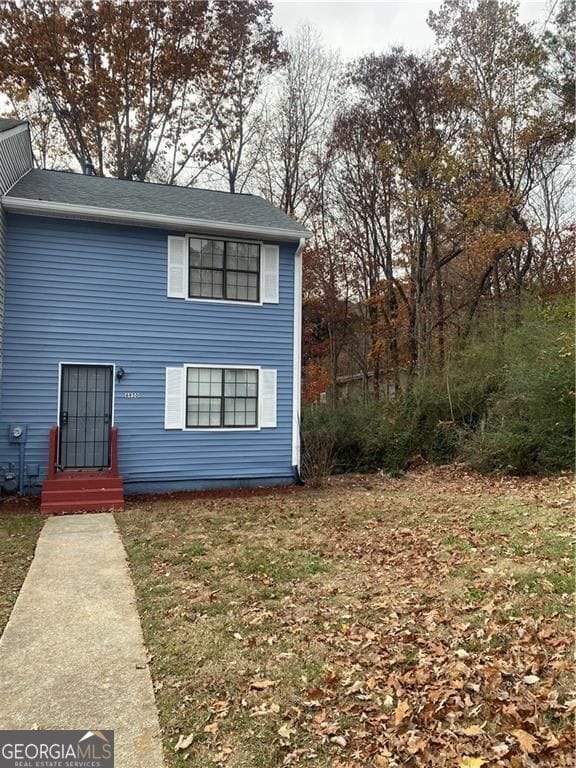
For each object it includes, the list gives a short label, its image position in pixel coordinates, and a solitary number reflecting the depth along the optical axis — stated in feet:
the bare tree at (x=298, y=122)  65.36
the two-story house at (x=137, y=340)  29.89
